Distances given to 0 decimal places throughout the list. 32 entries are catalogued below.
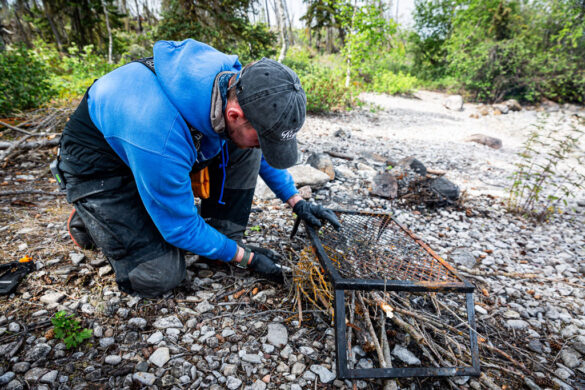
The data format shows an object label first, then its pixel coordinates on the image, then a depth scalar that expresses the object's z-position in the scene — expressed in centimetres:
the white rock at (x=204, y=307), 173
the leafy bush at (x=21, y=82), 392
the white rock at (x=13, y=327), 147
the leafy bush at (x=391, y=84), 1205
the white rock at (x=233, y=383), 134
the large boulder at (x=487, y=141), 622
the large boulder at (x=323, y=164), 359
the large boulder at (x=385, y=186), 333
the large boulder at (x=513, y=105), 1051
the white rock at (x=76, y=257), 197
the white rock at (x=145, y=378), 130
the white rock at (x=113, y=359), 138
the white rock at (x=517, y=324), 179
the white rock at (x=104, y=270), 190
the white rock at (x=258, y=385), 134
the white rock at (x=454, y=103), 1116
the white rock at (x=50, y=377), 126
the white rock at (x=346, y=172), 373
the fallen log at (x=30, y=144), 338
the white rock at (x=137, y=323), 158
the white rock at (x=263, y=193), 320
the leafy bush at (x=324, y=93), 669
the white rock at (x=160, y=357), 141
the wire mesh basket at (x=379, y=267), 130
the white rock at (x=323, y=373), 140
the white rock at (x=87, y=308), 163
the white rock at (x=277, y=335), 157
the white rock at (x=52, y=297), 167
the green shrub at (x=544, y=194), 307
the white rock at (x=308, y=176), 329
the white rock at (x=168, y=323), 161
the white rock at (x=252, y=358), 146
